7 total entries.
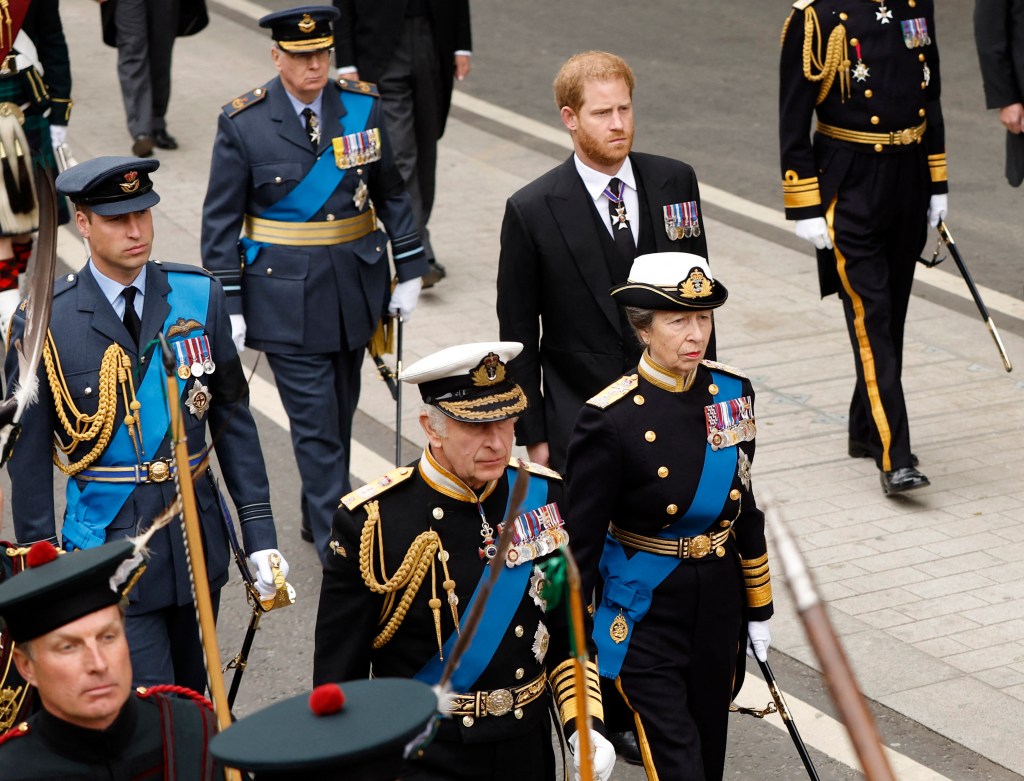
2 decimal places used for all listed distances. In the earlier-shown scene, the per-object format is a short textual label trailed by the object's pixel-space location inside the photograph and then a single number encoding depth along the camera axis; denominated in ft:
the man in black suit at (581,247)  41.04
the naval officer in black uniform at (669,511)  33.19
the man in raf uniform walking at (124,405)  34.17
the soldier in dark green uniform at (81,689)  21.74
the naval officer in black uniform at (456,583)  28.45
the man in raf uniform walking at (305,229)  48.14
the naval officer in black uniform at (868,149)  51.67
